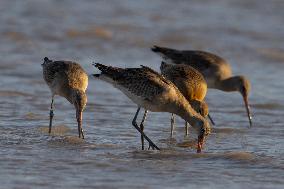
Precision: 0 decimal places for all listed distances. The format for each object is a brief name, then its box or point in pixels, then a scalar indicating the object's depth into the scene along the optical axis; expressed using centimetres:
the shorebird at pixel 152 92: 1070
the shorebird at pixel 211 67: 1390
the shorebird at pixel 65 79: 1190
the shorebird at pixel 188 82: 1197
